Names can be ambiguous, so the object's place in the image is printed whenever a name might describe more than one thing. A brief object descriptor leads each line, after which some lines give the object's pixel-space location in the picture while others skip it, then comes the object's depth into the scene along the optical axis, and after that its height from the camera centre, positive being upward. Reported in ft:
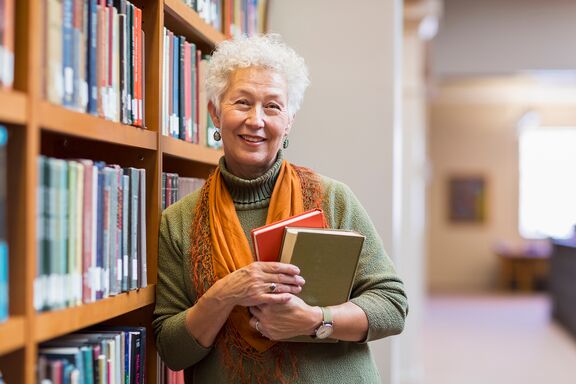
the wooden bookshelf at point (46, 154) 4.69 +0.25
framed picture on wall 46.73 -0.57
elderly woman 6.17 -0.53
